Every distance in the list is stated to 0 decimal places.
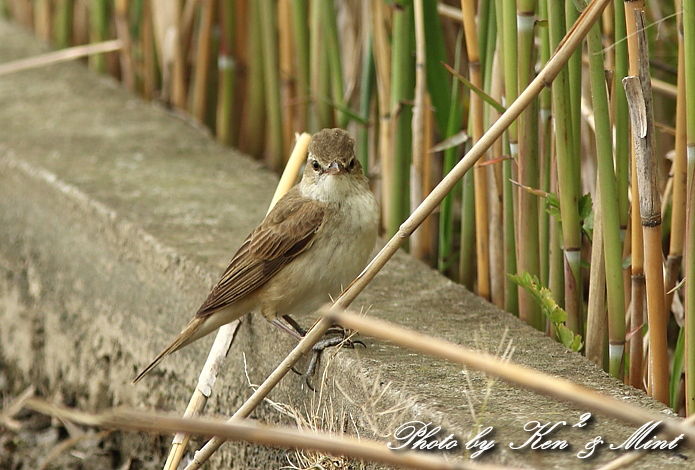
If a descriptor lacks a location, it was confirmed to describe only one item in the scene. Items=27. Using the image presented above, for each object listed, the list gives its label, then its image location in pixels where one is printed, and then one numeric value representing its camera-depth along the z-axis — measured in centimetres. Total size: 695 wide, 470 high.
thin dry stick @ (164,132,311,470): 473
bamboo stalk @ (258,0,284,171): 761
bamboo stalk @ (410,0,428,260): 571
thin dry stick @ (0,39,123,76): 898
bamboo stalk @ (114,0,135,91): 894
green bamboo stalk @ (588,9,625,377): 442
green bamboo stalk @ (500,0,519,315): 475
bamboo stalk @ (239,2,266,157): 790
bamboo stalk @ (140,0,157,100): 872
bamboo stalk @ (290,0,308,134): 725
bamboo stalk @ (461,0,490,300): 520
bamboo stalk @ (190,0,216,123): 808
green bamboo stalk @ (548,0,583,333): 452
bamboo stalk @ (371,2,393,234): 623
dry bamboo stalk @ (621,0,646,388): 440
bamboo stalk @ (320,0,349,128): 677
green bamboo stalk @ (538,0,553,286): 474
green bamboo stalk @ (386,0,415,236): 591
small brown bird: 533
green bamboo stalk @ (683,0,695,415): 408
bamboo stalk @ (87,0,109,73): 927
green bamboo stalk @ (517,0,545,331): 473
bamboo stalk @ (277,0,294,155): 746
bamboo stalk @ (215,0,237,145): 798
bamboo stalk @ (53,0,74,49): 1007
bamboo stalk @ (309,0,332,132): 698
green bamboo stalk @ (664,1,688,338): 439
